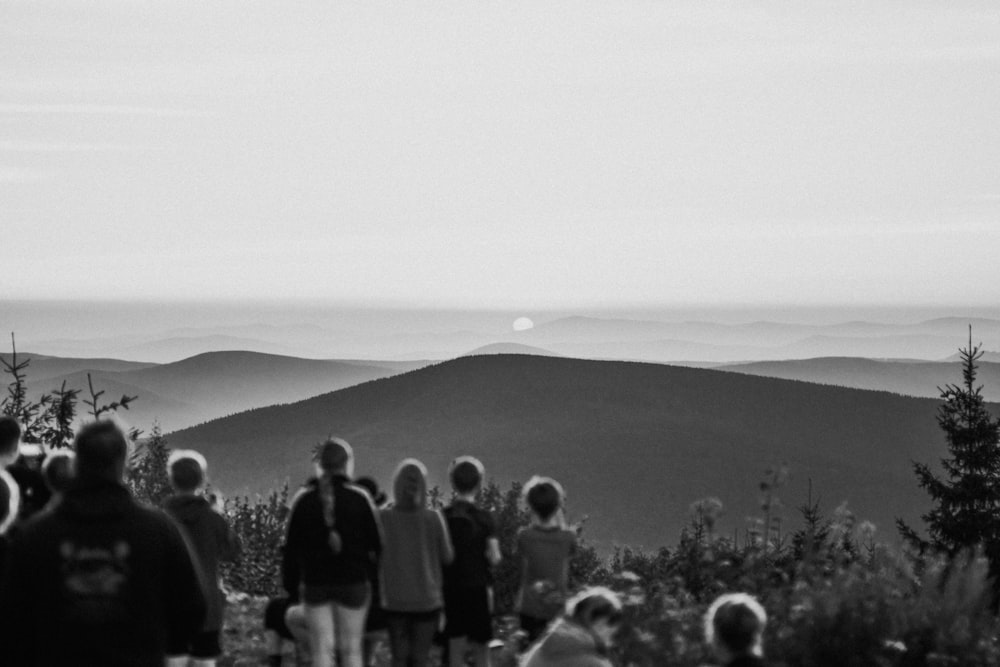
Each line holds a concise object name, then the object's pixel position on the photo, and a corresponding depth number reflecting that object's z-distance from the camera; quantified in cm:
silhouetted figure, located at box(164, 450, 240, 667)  1711
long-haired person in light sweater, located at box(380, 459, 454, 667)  1844
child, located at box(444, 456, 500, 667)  1897
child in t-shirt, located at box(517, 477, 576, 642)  1827
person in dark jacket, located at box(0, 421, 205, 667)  1021
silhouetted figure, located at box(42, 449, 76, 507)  1705
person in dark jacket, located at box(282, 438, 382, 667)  1744
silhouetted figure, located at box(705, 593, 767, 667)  1172
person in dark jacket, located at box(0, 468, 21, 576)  1275
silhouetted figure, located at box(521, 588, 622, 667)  1301
